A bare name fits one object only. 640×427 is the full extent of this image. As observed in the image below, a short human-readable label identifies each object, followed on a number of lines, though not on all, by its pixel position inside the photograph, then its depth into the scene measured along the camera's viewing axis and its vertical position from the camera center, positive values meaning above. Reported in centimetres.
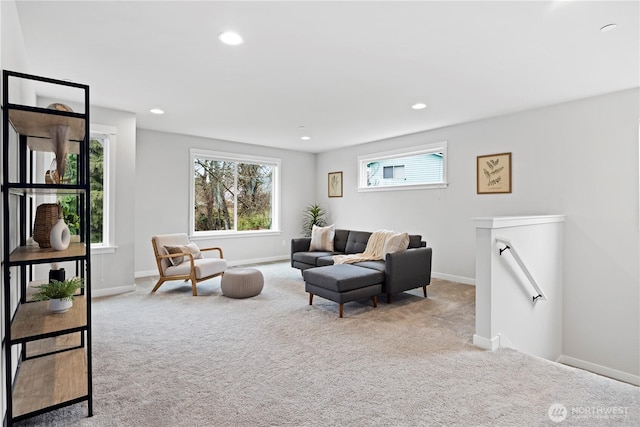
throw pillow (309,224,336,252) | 586 -47
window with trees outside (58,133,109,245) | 463 +33
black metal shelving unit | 172 -60
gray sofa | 412 -69
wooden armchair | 463 -73
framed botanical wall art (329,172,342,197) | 761 +62
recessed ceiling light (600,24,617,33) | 248 +136
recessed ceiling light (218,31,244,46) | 263 +136
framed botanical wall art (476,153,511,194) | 486 +57
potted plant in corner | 783 -15
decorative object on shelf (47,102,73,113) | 197 +61
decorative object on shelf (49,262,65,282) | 235 -45
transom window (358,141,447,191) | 580 +81
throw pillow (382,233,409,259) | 452 -41
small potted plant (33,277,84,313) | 206 -52
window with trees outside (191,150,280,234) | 657 +39
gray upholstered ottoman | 370 -80
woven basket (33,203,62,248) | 204 -9
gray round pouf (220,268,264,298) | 441 -95
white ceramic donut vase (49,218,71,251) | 193 -15
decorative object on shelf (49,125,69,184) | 202 +40
